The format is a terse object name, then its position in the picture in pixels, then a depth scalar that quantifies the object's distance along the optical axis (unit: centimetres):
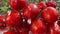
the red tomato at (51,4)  55
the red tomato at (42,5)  51
